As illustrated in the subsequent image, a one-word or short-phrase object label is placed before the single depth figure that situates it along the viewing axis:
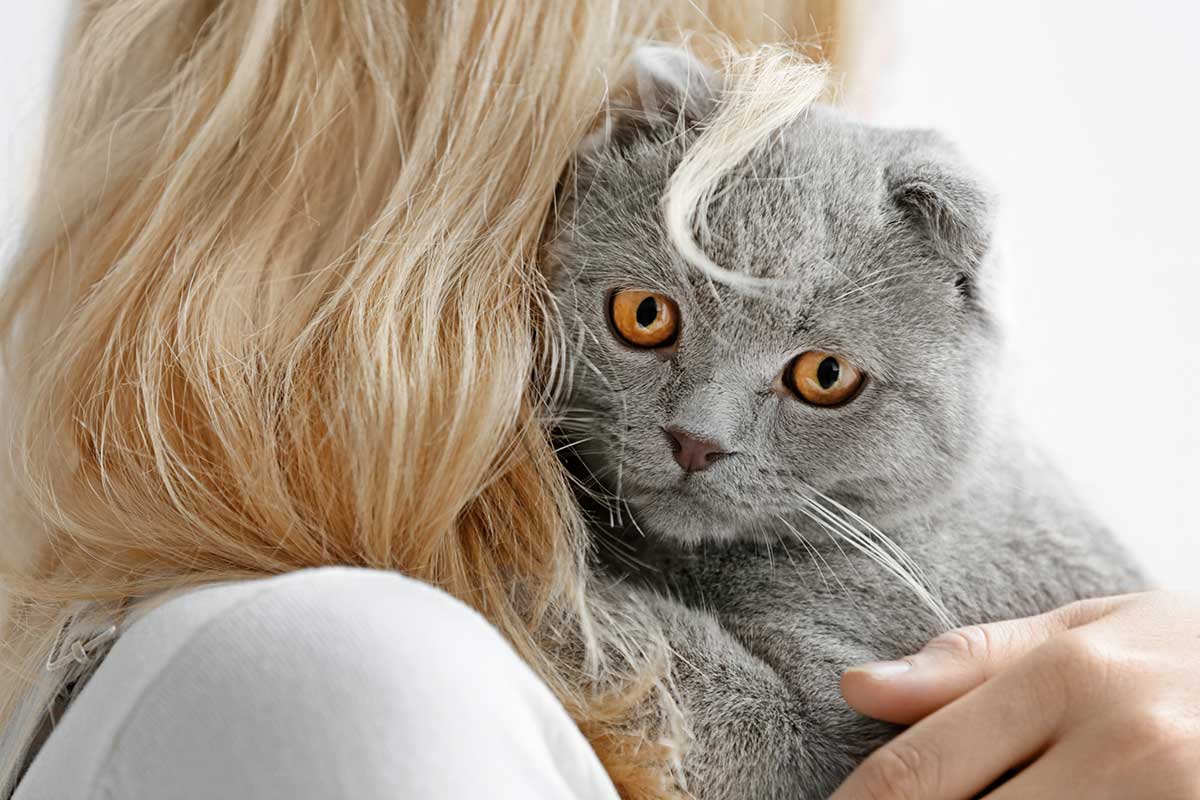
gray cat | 0.48
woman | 0.42
